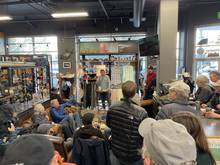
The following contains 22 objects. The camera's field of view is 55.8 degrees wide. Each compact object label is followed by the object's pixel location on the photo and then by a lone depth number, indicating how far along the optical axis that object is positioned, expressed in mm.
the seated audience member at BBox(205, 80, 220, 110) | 3310
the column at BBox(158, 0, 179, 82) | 4930
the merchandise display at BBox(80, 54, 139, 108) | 9280
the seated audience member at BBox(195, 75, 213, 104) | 3869
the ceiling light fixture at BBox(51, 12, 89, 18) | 7006
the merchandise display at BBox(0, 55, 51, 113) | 5859
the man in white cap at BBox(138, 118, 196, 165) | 1072
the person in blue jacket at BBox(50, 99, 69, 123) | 5020
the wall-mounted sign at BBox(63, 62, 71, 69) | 10818
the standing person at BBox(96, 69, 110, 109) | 8438
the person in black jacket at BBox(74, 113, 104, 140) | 2854
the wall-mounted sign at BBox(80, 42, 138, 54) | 9789
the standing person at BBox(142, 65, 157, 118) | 6355
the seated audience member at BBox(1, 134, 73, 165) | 925
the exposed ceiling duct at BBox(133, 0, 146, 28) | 5888
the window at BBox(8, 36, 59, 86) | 11258
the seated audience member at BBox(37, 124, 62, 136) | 3479
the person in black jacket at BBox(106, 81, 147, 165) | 2549
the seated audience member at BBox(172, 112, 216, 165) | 1420
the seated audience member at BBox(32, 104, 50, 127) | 4496
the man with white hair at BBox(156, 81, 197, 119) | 2439
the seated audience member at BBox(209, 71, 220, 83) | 4199
